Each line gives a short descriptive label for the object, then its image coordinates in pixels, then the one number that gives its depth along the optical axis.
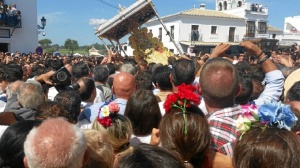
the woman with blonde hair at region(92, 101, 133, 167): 2.20
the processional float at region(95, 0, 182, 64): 10.64
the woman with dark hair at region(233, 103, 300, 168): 1.49
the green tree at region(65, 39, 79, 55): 49.36
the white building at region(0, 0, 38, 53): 18.36
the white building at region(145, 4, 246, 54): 33.97
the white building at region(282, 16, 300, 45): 42.38
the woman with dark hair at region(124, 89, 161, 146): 2.55
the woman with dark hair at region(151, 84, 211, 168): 1.74
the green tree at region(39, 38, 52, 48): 51.63
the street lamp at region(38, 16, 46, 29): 18.19
